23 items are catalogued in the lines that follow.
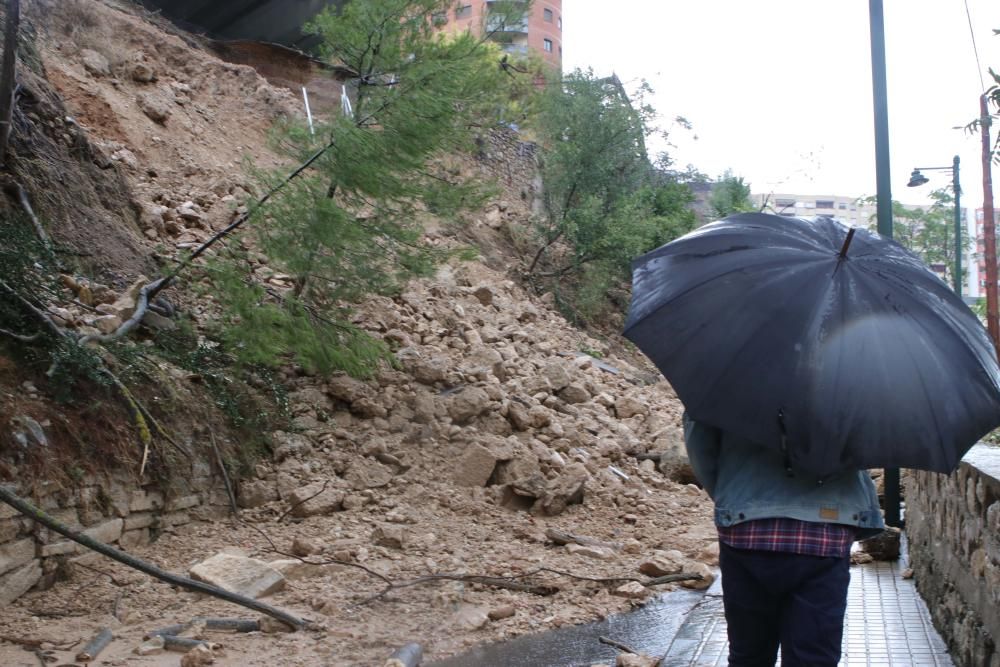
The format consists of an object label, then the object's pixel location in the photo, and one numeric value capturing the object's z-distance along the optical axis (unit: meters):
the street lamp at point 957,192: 19.95
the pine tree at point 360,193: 8.41
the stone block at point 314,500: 7.77
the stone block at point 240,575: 5.89
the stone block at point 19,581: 5.59
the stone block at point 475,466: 9.05
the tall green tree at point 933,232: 31.95
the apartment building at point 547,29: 65.88
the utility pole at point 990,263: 18.23
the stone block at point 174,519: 7.10
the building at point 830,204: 94.00
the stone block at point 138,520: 6.77
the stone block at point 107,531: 6.36
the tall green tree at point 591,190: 20.03
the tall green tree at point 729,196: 26.95
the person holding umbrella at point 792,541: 2.43
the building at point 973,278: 89.51
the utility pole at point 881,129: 6.88
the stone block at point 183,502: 7.17
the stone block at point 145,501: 6.81
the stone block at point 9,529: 5.63
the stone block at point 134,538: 6.70
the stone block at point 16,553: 5.62
